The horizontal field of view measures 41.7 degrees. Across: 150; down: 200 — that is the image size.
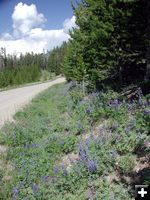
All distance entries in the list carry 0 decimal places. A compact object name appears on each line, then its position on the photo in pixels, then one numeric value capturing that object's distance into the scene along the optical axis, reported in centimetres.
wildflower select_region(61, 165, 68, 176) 418
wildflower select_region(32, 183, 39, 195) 393
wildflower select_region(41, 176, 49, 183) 419
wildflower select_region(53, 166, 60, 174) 433
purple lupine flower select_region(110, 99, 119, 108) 585
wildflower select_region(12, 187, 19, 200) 390
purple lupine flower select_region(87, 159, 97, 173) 405
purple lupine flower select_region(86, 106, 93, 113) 650
